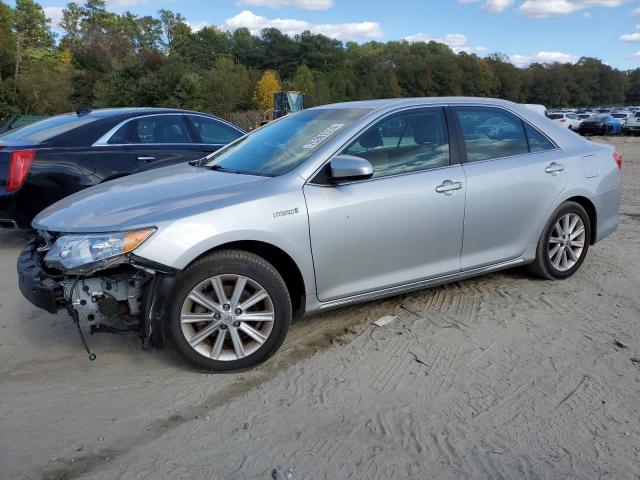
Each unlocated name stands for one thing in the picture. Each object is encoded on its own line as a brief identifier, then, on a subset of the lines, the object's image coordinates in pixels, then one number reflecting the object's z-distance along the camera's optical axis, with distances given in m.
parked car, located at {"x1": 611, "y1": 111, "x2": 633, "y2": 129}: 36.18
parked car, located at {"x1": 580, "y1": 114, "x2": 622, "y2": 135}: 35.19
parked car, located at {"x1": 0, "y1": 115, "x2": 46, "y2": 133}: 12.65
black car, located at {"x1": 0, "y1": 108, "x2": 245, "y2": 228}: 5.85
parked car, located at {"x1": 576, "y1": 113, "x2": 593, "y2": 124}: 44.59
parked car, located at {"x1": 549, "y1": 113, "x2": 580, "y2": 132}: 37.75
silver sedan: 3.22
